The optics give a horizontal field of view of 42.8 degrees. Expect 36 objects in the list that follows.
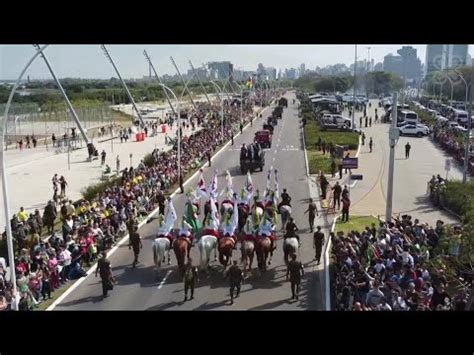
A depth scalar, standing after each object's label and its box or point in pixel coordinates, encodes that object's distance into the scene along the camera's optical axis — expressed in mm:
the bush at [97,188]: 24875
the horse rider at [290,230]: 15570
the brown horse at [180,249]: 14977
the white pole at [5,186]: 12500
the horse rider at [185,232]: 15336
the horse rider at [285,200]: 19750
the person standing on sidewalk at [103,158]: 35456
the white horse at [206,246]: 15031
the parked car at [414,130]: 45938
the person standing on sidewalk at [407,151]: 34319
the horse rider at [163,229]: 15602
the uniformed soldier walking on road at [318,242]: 16031
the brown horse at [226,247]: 15219
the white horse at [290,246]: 15227
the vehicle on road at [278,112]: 68000
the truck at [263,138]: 41938
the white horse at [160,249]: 15273
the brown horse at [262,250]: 15148
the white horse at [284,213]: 19328
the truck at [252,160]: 31266
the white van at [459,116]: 51456
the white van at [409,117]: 47219
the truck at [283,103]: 90144
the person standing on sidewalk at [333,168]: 29302
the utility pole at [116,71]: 49753
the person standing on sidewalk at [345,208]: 20547
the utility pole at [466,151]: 24089
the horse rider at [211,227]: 15664
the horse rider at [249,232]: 15352
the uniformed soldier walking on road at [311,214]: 19523
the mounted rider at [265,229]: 15345
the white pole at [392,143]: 18062
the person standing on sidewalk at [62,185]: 26188
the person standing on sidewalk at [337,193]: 22438
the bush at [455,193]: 21123
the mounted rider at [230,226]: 15664
